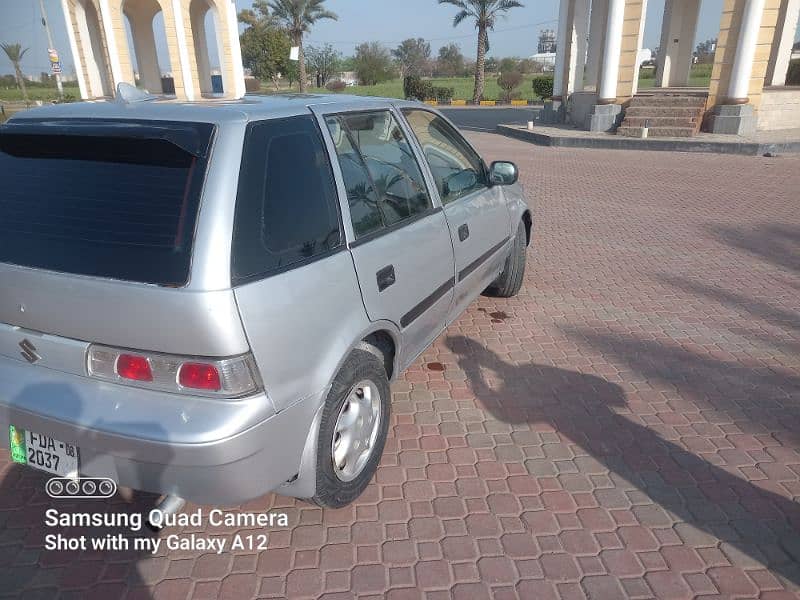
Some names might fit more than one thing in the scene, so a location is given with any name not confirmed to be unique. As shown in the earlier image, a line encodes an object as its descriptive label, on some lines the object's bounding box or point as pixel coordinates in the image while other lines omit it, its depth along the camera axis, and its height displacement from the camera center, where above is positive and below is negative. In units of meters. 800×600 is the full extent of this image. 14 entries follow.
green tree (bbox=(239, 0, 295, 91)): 54.88 +3.12
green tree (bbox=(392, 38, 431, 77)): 97.81 +3.66
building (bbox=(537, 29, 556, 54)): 128.50 +7.23
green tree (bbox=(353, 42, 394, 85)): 65.75 +1.32
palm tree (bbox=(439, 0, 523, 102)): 34.75 +3.46
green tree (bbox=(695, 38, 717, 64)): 58.81 +2.76
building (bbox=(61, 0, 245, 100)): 23.31 +1.69
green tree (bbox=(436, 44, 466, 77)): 90.69 +2.11
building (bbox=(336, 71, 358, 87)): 74.44 +0.21
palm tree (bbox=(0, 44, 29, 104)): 55.53 +3.11
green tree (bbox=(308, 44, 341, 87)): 70.25 +2.12
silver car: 1.98 -0.73
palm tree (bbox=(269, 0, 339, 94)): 38.69 +4.19
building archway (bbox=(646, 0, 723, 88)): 22.69 +1.08
